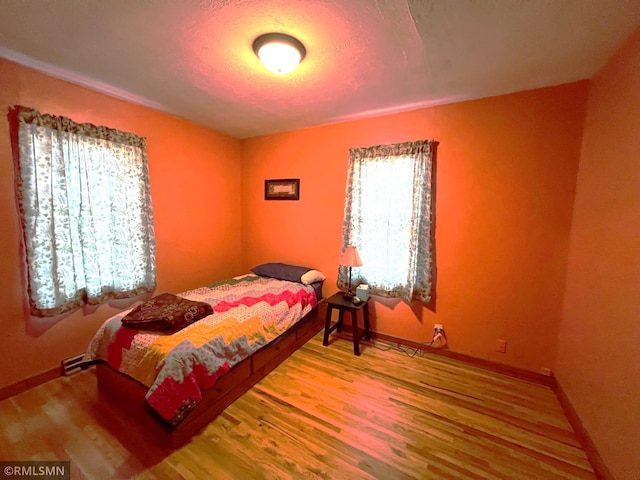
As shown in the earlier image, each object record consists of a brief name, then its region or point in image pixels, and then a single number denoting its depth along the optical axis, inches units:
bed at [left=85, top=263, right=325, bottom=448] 58.6
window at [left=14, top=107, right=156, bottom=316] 72.6
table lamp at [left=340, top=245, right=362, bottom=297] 100.4
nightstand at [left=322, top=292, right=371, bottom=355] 97.4
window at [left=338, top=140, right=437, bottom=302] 95.9
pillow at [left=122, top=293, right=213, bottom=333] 68.3
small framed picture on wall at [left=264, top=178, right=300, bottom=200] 127.3
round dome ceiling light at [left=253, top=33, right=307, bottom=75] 58.3
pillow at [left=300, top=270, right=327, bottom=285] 114.7
